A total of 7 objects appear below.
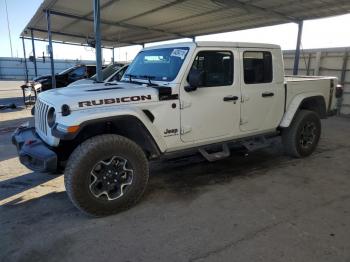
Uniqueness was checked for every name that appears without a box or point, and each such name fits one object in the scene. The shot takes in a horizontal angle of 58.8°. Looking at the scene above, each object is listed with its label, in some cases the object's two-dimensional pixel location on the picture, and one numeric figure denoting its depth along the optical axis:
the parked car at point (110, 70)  10.63
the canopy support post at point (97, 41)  7.54
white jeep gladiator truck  3.44
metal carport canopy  9.06
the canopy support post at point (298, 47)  10.65
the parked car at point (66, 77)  14.52
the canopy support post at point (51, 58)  12.26
